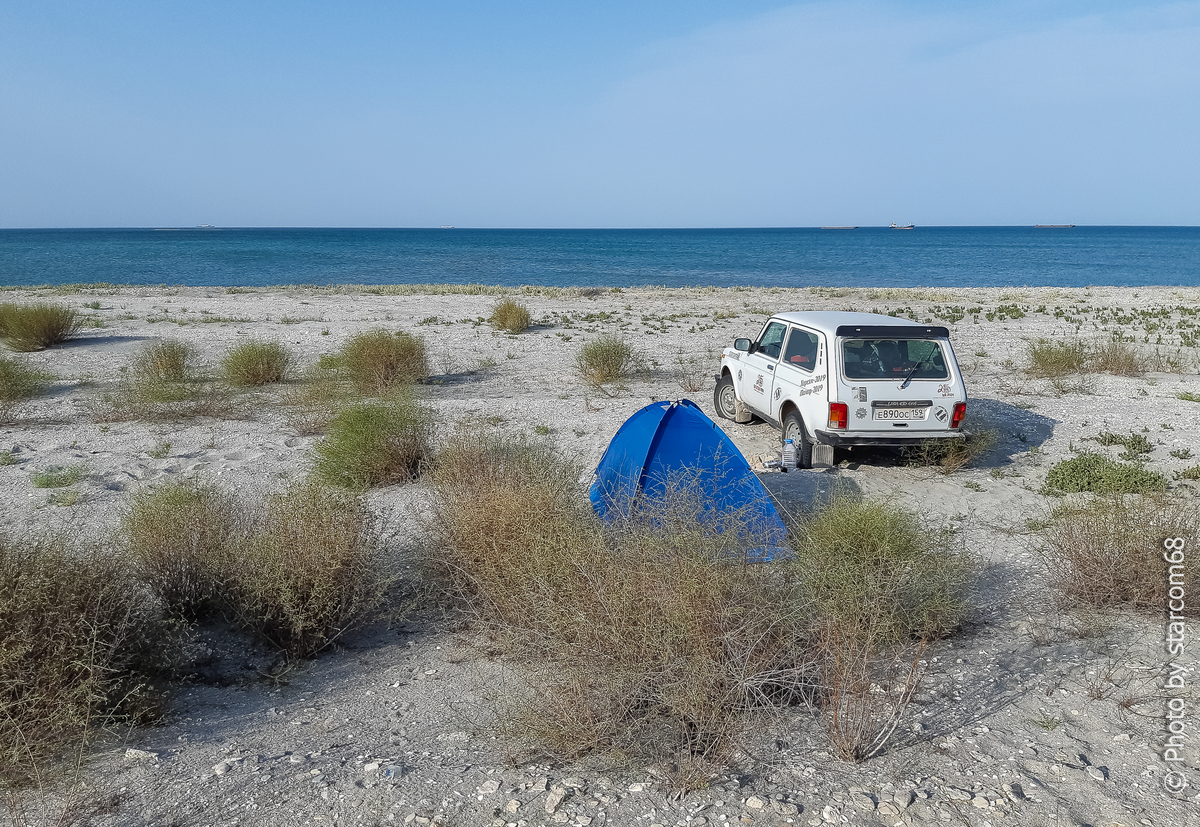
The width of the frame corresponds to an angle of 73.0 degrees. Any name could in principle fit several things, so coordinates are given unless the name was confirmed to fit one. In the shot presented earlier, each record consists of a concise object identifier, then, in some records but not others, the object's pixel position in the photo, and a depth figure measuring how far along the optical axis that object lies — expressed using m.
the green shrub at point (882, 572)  4.71
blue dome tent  6.08
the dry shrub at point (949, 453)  8.77
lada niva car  8.34
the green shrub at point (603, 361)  13.80
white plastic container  8.74
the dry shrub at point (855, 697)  3.82
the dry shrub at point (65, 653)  3.65
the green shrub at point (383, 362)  13.24
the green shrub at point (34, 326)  16.20
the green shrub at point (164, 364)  13.08
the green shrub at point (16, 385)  11.21
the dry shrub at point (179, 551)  5.25
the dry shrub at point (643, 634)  3.80
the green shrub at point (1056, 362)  13.98
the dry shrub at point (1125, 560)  5.30
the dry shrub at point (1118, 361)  14.04
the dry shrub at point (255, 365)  13.34
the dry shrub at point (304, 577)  4.94
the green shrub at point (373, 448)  8.23
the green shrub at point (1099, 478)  7.82
